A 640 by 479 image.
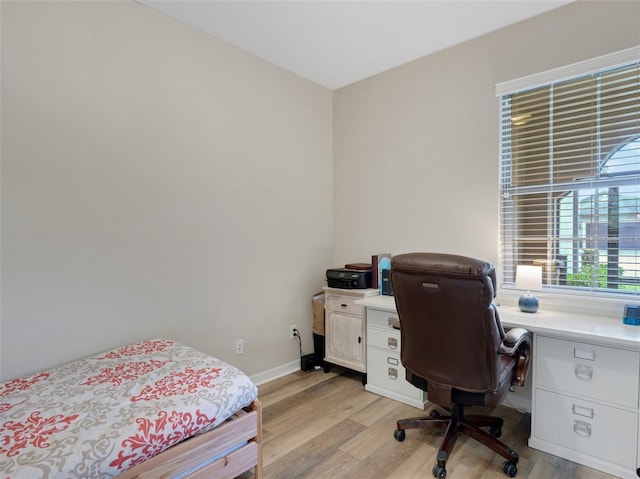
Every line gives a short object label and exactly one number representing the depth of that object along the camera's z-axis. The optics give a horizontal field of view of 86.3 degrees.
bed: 1.18
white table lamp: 2.25
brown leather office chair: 1.62
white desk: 1.71
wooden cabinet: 2.82
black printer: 2.94
